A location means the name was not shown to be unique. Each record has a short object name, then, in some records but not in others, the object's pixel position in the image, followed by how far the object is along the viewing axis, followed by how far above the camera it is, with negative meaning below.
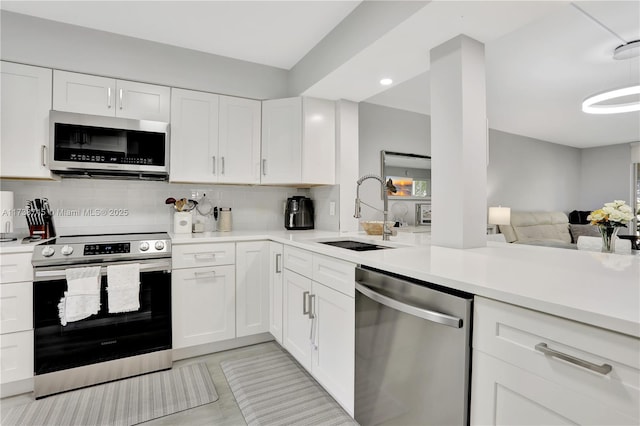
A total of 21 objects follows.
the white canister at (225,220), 2.95 -0.06
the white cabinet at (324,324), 1.63 -0.65
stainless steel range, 1.93 -0.62
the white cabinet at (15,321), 1.87 -0.65
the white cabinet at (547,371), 0.71 -0.40
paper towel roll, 2.10 +0.00
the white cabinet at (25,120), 2.14 +0.63
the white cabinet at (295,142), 2.88 +0.66
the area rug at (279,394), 1.73 -1.10
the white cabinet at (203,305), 2.30 -0.69
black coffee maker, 3.10 +0.01
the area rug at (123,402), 1.71 -1.11
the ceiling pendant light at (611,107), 2.76 +1.09
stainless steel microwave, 2.20 +0.49
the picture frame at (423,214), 4.15 +0.01
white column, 1.79 +0.41
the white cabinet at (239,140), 2.80 +0.66
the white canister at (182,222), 2.70 -0.08
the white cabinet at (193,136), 2.61 +0.65
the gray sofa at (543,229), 5.30 -0.25
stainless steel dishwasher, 1.06 -0.53
